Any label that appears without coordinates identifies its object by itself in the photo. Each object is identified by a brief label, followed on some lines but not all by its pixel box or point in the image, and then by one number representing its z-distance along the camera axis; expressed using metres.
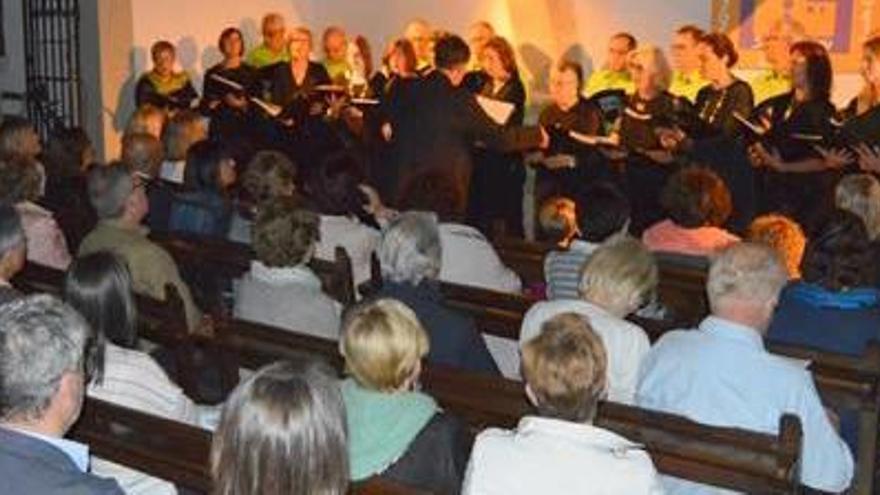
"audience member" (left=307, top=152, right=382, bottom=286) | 9.92
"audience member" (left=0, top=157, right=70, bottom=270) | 9.66
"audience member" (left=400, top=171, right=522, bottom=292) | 9.46
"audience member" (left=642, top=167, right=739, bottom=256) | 9.55
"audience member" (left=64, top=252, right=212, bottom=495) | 5.97
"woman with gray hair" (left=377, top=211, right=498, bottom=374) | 7.35
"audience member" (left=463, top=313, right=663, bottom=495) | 4.90
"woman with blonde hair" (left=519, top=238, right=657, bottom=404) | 6.86
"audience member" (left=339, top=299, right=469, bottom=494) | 5.59
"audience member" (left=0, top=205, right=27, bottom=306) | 7.66
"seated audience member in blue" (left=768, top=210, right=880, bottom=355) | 7.34
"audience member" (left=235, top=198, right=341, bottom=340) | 8.04
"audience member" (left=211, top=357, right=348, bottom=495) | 4.07
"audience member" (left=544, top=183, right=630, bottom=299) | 8.40
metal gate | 17.95
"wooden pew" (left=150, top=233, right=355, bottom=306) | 9.72
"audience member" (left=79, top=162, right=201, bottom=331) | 8.75
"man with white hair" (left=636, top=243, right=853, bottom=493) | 6.10
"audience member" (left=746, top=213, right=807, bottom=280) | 8.45
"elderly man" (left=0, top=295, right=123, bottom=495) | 4.24
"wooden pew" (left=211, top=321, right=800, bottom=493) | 5.54
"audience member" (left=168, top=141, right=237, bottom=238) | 10.74
